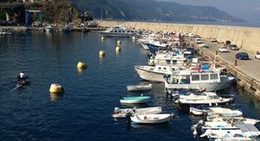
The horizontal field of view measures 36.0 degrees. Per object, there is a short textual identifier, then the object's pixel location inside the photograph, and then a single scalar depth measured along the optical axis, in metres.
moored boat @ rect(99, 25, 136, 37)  198.88
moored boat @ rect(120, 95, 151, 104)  62.41
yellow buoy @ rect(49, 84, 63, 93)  68.81
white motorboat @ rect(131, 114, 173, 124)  52.19
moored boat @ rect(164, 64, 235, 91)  69.44
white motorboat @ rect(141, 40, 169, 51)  126.56
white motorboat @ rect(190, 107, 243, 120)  53.28
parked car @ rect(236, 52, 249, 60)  94.06
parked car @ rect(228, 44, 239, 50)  117.00
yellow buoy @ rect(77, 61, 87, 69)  94.94
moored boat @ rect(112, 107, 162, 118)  54.91
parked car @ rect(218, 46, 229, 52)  111.21
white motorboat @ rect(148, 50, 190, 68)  86.69
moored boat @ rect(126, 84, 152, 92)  71.10
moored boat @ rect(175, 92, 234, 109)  60.28
